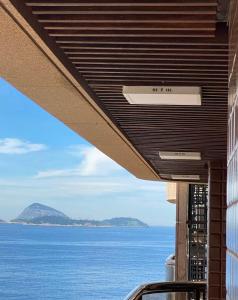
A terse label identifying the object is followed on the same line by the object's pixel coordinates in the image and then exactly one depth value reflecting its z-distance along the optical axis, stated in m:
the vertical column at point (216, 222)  6.39
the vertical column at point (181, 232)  11.20
